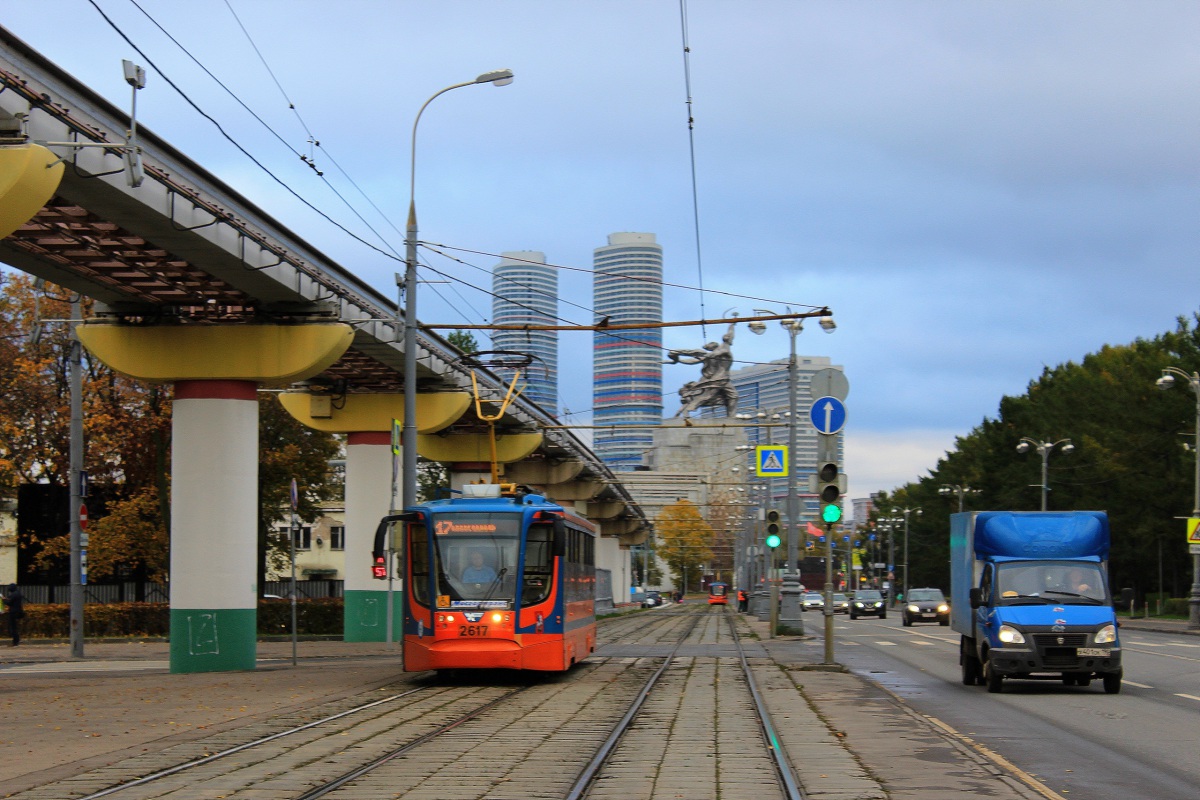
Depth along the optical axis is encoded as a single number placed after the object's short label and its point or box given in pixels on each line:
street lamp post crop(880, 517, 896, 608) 120.12
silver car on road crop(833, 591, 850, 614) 90.35
